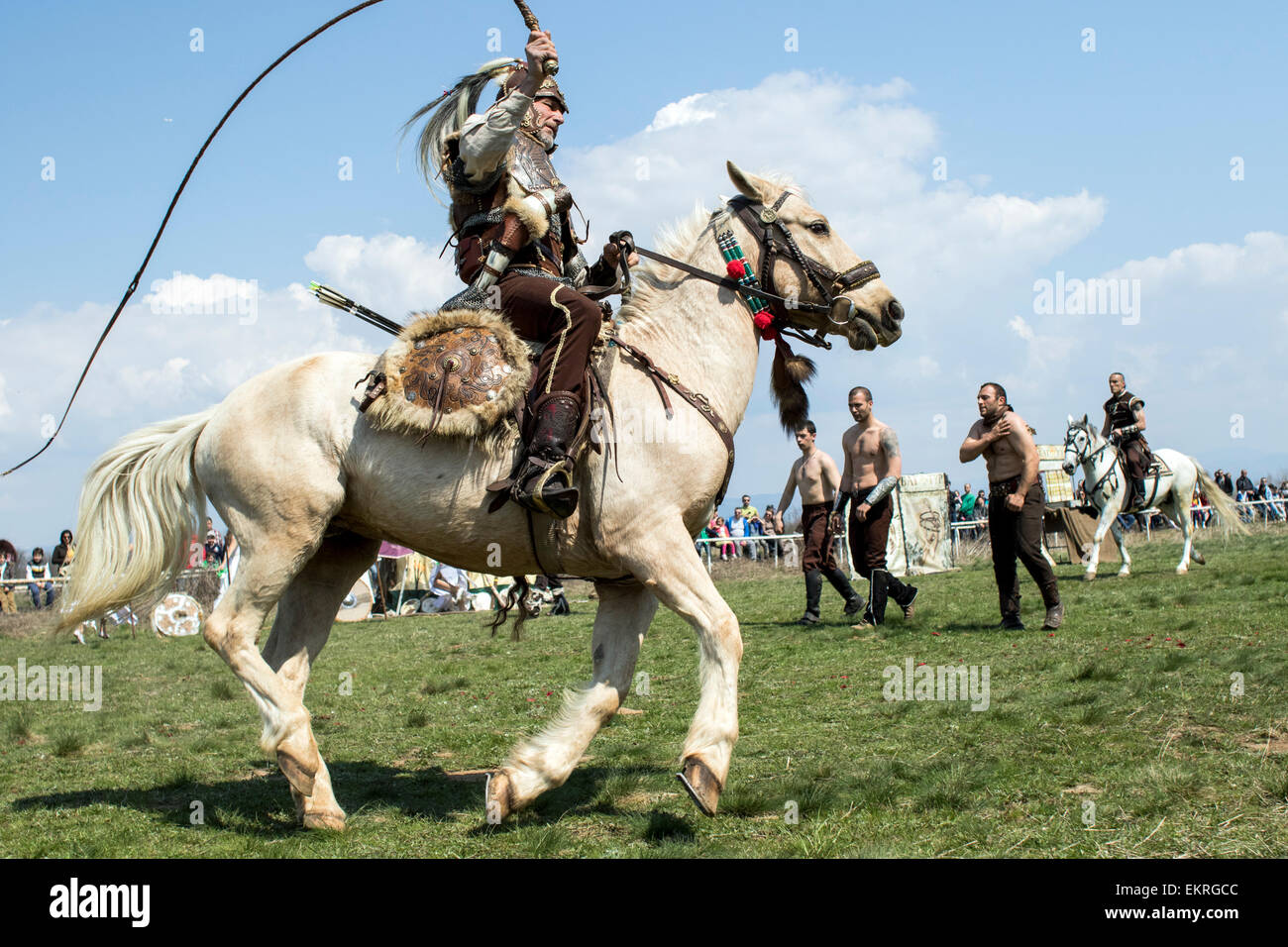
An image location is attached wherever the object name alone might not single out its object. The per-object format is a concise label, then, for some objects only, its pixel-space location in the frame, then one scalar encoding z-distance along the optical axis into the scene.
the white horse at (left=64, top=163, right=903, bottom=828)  4.75
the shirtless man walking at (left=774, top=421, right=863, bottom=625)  12.56
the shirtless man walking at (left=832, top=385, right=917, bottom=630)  11.49
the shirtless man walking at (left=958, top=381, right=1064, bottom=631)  10.39
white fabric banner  21.17
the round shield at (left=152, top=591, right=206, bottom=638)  17.64
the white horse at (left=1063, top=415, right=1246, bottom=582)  17.31
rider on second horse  17.33
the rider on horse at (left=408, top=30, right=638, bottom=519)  4.80
